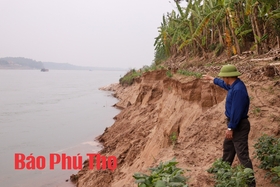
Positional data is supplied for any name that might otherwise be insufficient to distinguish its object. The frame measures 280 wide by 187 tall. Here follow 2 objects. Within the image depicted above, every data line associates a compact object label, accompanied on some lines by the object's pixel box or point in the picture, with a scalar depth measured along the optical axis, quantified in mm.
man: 4004
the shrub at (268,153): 4090
